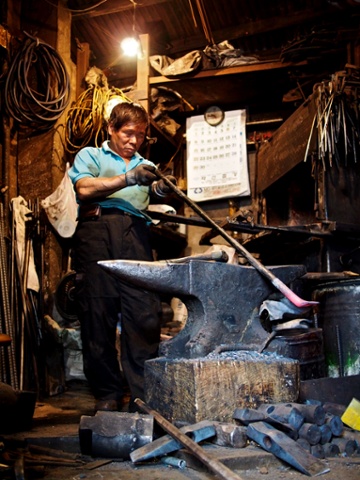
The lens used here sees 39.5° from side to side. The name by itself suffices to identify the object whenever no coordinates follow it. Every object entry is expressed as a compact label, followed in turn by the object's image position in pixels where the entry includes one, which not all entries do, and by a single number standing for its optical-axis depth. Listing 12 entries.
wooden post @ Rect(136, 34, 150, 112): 6.99
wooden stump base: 2.60
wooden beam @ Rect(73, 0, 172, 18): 7.13
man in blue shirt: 3.79
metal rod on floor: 1.82
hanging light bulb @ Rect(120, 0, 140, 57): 7.21
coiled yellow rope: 6.47
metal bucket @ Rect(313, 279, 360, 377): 3.92
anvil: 2.88
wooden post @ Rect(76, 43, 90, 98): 7.20
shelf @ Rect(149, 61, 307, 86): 6.73
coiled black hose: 6.14
